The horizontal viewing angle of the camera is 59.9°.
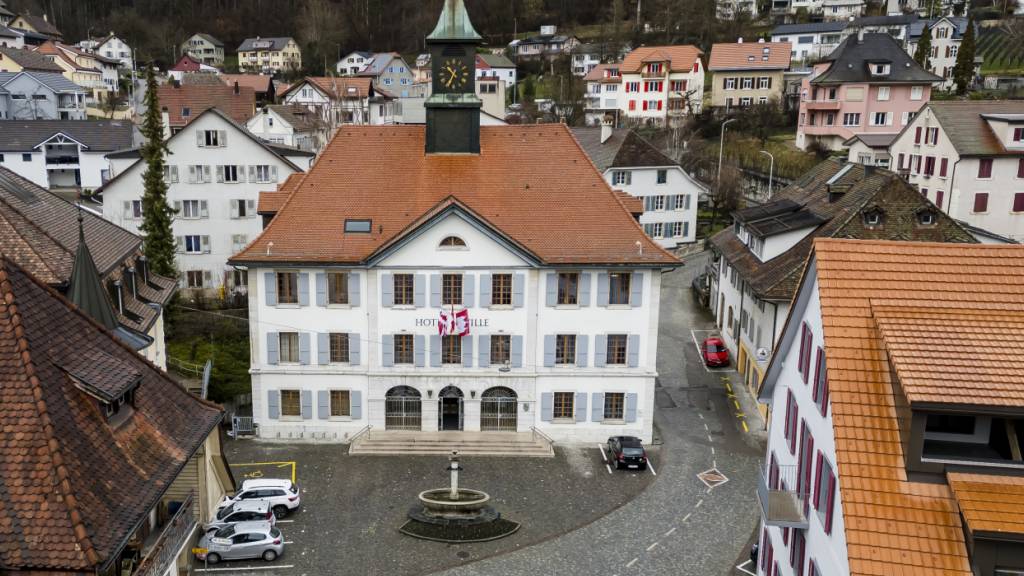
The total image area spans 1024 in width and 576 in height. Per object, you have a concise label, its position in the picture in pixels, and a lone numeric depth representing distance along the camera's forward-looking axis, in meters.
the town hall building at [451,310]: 38.25
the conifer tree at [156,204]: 50.62
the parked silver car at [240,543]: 28.56
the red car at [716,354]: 48.16
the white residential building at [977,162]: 57.34
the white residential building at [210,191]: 55.91
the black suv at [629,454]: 36.56
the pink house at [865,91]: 82.44
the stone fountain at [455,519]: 31.08
